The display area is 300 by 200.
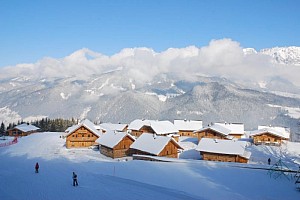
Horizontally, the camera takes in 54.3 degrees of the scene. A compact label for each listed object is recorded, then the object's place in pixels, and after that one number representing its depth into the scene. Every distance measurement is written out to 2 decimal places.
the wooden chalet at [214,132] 80.42
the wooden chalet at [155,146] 53.75
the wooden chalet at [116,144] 60.34
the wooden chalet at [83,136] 73.81
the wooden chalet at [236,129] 93.88
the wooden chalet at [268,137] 78.62
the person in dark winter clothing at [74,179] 30.47
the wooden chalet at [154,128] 86.19
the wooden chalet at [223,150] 54.00
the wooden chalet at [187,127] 101.69
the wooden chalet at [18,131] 106.88
